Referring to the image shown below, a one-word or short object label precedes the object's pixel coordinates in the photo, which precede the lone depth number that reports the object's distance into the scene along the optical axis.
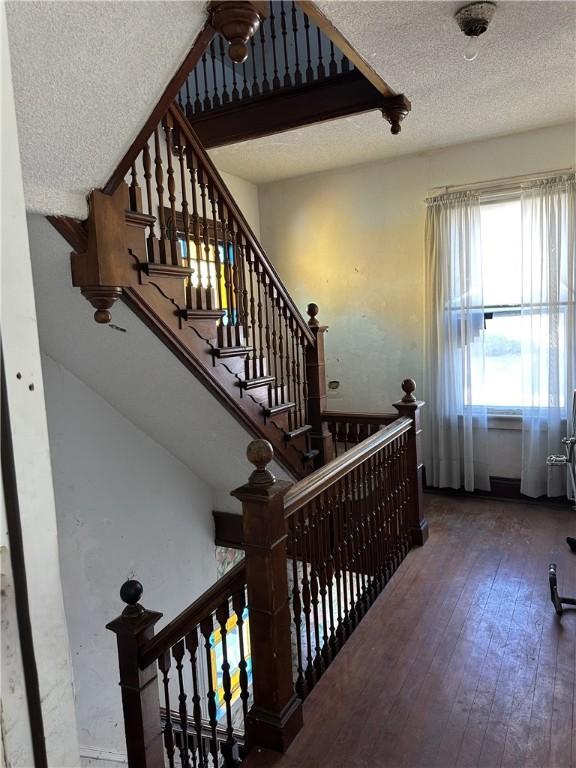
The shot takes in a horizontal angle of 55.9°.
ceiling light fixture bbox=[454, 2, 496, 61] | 2.41
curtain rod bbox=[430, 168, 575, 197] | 4.12
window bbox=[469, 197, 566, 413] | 4.35
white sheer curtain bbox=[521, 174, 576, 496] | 4.10
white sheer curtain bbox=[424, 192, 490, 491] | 4.44
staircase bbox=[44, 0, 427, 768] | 1.95
